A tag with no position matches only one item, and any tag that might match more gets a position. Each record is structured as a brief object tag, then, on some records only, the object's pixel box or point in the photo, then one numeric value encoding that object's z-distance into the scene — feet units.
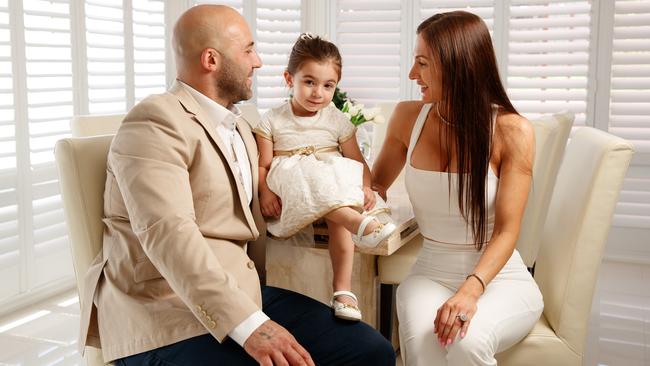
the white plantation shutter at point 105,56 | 13.93
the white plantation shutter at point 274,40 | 16.92
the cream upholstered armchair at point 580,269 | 6.25
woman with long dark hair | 6.36
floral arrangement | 10.64
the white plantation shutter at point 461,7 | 15.60
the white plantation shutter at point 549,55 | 15.05
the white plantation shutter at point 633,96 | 14.74
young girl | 6.80
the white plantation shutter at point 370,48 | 16.47
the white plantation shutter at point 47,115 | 12.48
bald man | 5.15
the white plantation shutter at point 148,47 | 15.39
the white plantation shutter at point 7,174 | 11.84
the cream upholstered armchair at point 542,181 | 9.02
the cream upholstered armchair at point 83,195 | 5.73
